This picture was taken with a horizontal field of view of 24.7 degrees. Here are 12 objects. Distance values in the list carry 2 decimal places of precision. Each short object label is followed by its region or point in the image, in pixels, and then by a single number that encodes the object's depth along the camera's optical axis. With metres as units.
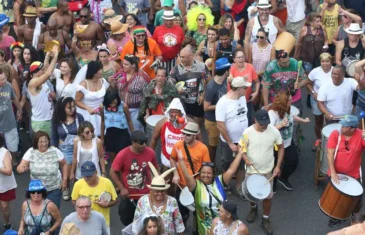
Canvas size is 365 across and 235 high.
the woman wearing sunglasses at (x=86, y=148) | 10.01
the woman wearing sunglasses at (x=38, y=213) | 8.88
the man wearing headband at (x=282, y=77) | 11.59
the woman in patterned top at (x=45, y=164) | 9.73
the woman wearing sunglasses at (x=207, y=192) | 8.91
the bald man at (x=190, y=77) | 11.62
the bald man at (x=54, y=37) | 13.51
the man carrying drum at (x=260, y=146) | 9.81
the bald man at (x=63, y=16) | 14.20
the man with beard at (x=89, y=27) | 13.45
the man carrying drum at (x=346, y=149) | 9.91
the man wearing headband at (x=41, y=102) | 11.41
